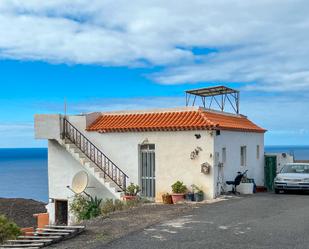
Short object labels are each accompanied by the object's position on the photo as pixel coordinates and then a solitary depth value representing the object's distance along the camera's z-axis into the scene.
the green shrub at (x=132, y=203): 17.94
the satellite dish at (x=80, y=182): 20.39
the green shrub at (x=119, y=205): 17.61
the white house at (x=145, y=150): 19.20
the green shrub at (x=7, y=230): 12.61
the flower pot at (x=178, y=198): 18.58
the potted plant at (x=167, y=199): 18.77
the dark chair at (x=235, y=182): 20.56
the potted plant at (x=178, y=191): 18.59
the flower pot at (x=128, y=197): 19.16
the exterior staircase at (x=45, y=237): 11.09
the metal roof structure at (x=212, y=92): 23.12
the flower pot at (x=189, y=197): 18.61
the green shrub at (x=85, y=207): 19.16
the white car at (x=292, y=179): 20.61
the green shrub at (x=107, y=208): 17.53
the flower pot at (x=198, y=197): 18.50
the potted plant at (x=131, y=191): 19.61
